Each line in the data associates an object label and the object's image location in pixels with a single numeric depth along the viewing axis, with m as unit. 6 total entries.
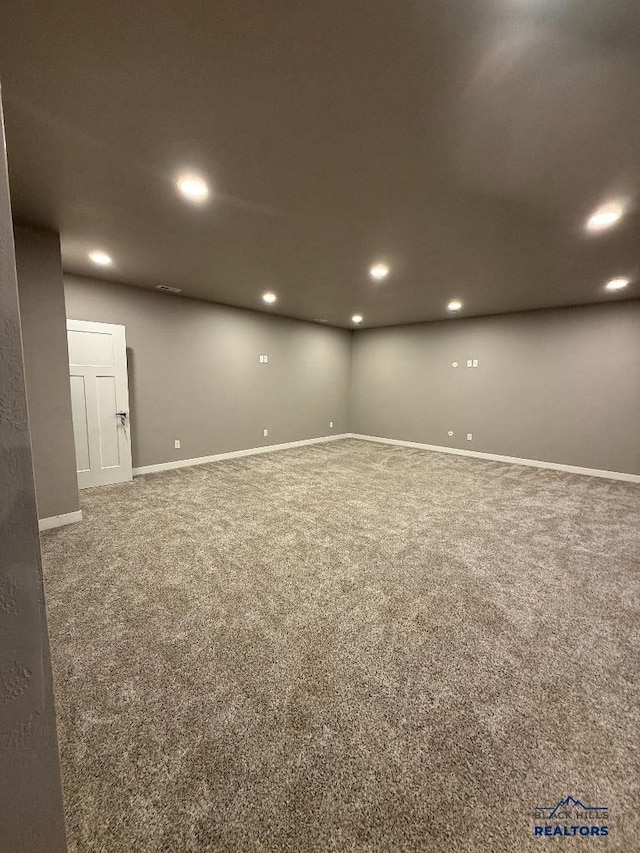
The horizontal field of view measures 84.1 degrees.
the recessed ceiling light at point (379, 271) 3.72
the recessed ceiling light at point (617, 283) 4.05
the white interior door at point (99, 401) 4.11
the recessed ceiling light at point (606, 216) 2.37
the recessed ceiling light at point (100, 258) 3.50
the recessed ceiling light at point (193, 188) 2.14
